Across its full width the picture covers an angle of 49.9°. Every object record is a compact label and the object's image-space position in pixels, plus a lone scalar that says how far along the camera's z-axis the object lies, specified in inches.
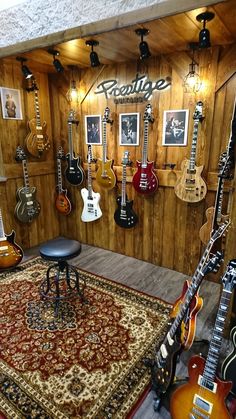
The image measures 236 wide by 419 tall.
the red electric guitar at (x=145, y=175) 110.3
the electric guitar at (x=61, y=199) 144.2
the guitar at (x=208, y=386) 45.7
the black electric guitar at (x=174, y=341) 52.0
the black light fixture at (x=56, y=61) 101.3
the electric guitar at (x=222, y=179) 80.2
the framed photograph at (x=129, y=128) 115.1
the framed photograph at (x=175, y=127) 102.6
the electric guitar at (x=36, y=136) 130.3
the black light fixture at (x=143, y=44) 79.0
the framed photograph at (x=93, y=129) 126.8
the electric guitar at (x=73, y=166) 135.5
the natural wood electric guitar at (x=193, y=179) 97.3
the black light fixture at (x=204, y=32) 69.2
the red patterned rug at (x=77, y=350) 57.0
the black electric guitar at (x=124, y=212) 121.9
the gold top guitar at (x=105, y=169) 121.9
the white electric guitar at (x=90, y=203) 131.7
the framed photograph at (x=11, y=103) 120.0
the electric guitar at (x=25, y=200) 127.4
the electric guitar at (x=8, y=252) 111.0
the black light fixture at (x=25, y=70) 114.3
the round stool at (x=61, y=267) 82.2
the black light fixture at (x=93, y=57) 91.0
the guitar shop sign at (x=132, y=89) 105.8
